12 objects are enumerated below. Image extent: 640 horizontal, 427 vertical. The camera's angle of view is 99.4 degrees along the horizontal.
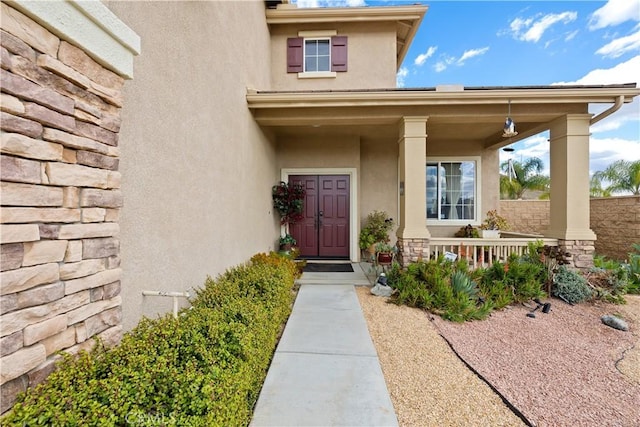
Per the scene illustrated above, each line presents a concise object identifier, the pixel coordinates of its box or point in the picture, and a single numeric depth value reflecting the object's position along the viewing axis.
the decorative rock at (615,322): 3.85
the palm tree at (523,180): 14.09
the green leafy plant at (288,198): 6.95
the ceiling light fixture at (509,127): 4.98
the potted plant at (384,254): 5.57
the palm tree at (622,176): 9.42
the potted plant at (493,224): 7.15
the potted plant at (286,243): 6.90
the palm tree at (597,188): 10.41
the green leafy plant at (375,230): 7.37
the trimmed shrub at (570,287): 4.71
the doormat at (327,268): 6.31
